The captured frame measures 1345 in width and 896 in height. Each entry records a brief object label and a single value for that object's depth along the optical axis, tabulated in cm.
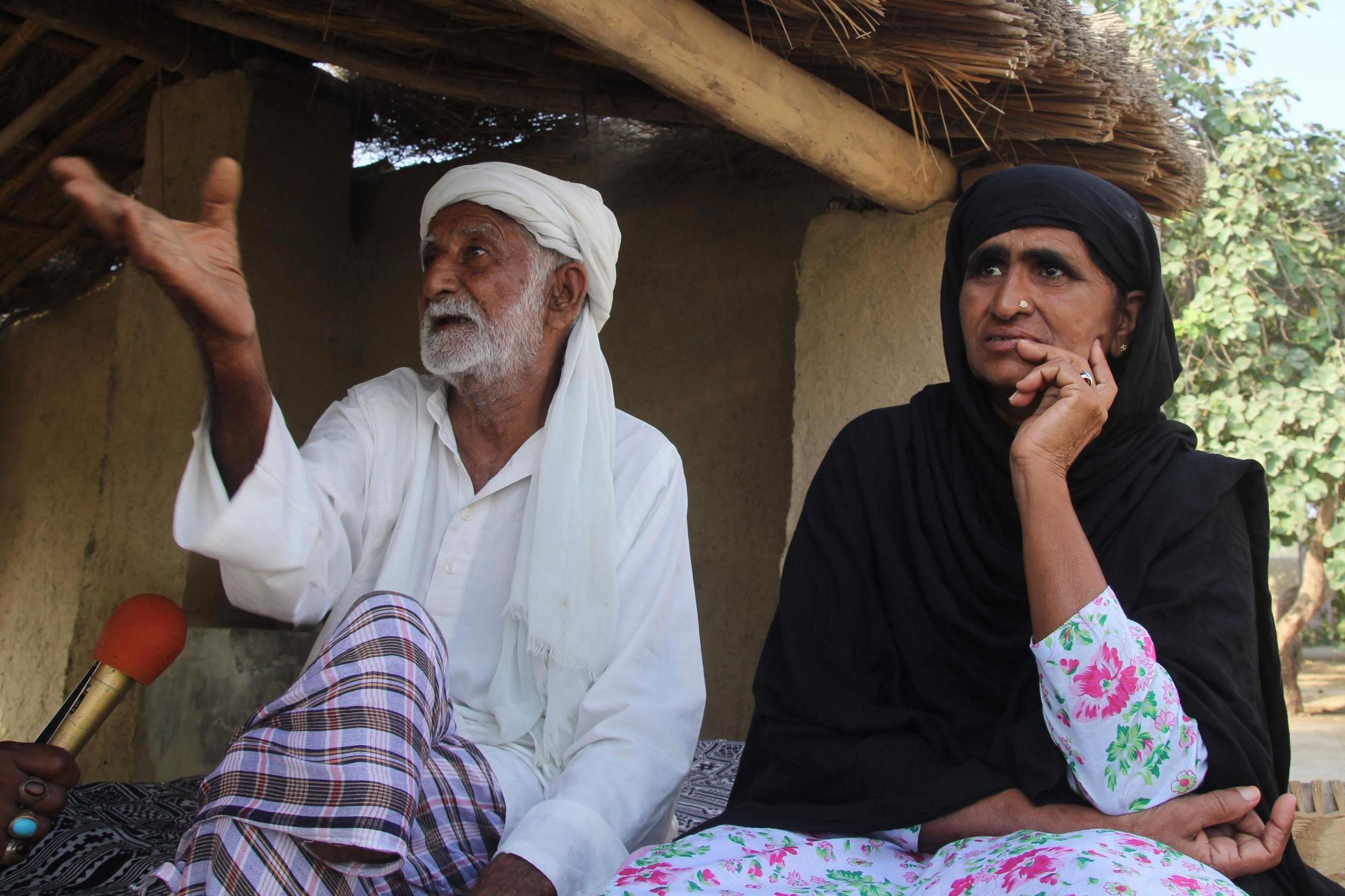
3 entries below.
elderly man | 181
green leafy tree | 921
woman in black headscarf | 187
